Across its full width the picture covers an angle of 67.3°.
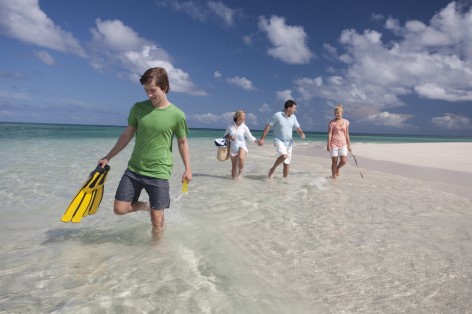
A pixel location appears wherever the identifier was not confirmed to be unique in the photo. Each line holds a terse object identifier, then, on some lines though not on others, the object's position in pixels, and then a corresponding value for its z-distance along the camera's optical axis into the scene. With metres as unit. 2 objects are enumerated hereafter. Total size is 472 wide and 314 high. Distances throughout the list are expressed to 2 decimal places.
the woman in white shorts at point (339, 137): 10.16
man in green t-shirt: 3.99
